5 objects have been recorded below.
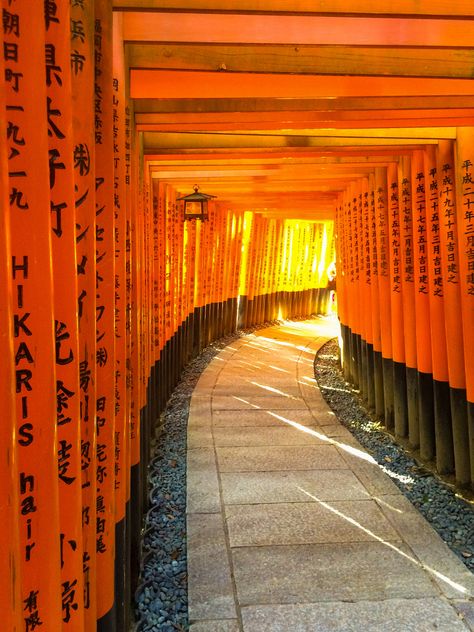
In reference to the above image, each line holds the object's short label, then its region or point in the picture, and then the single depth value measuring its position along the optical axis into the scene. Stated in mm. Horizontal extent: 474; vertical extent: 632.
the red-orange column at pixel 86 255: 2268
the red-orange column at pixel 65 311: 1930
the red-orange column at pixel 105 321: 2727
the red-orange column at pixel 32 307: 1580
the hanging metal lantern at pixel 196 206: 8109
